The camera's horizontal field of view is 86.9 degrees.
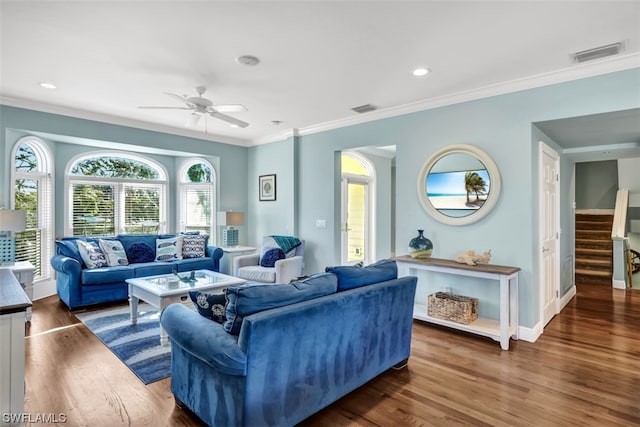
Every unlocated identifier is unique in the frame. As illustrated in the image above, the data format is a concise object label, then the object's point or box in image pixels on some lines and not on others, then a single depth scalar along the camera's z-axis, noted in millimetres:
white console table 3264
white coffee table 3369
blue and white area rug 2832
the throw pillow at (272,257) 5289
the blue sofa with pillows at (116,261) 4375
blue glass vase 3975
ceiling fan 3432
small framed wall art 6250
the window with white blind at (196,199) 6613
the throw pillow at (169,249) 5434
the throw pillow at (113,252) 4867
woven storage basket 3564
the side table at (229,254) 6098
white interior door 3699
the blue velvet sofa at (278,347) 1799
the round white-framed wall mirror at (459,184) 3738
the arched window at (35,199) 4695
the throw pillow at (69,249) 4609
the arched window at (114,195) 5465
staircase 6375
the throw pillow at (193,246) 5633
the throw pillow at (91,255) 4637
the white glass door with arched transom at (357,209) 6434
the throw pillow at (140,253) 5180
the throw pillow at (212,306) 2156
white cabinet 1717
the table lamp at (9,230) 3906
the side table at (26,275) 3906
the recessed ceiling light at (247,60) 3000
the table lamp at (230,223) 6148
